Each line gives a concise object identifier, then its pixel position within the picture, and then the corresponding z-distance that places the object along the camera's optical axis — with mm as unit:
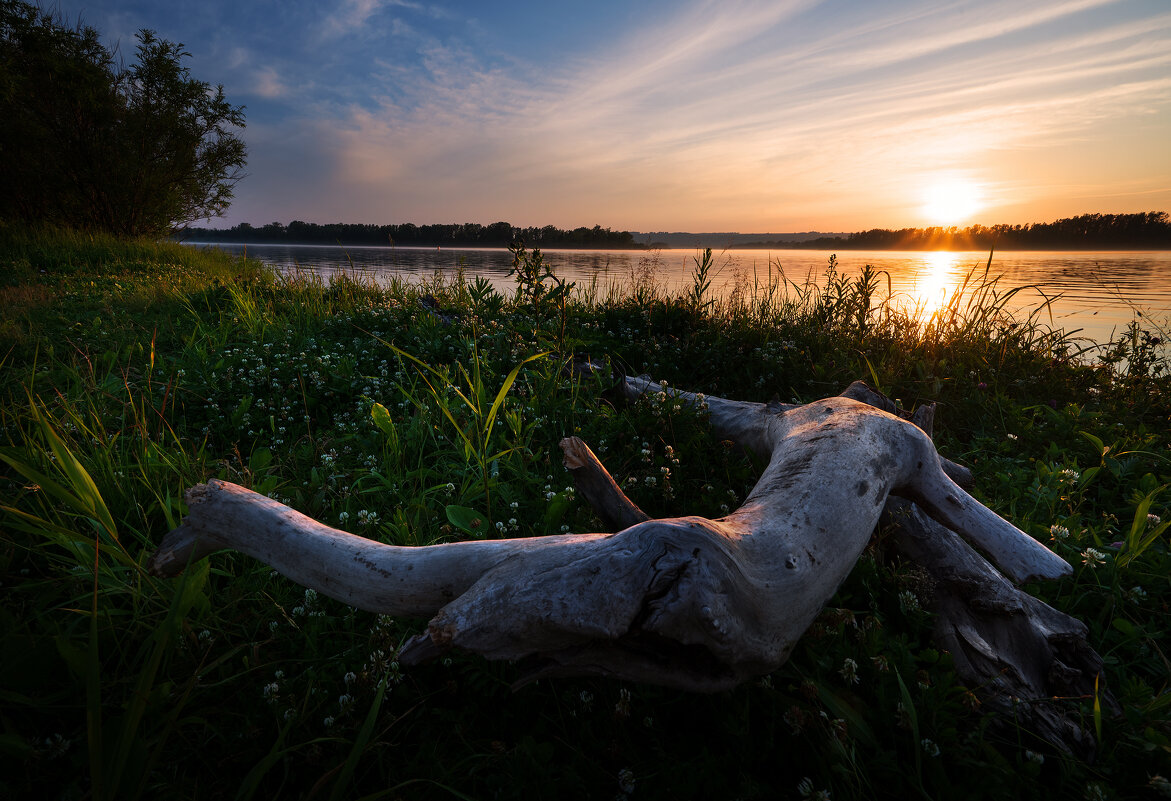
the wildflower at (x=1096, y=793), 417
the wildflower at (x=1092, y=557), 675
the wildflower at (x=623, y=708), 513
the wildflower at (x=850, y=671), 519
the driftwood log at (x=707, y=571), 466
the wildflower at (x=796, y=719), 478
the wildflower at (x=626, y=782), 457
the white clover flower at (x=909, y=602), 610
